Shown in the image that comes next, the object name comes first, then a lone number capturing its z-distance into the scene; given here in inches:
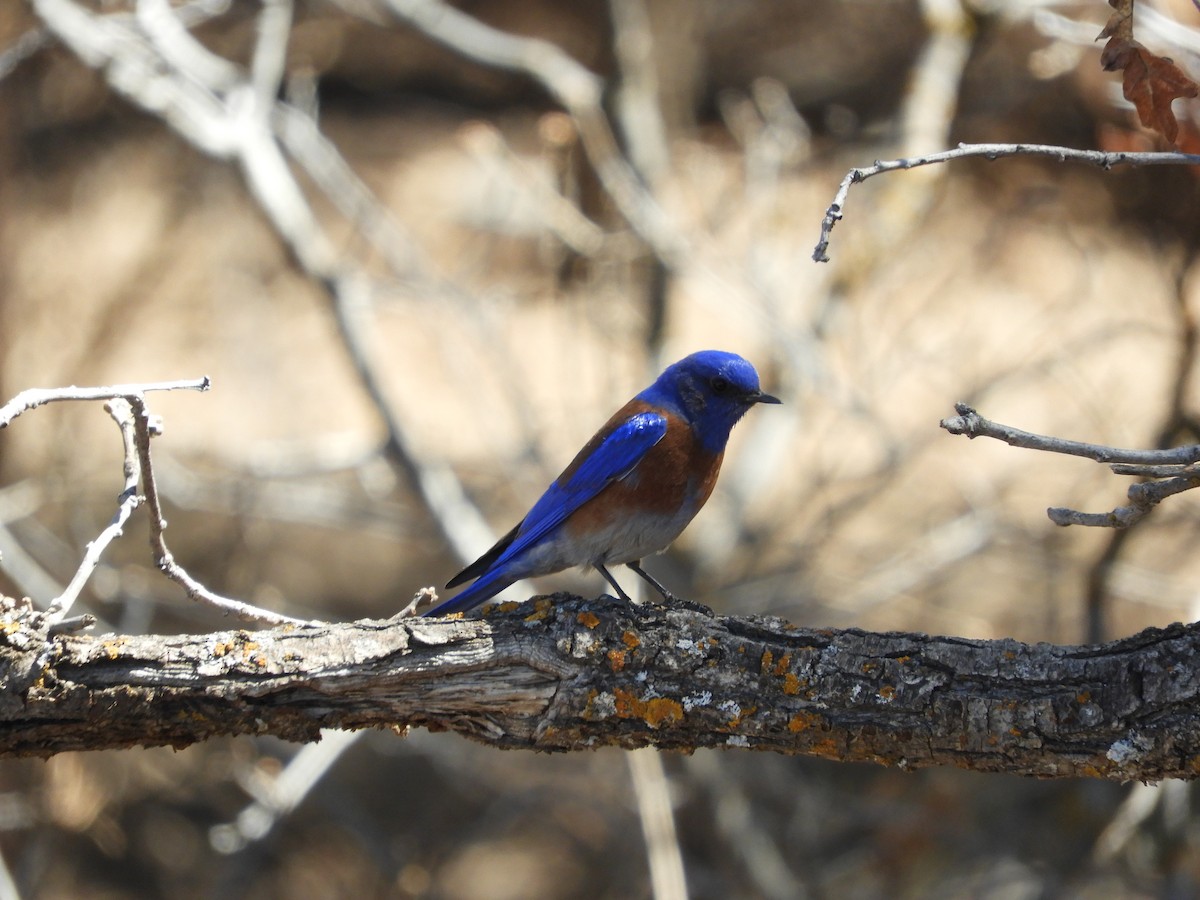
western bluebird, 303.6
